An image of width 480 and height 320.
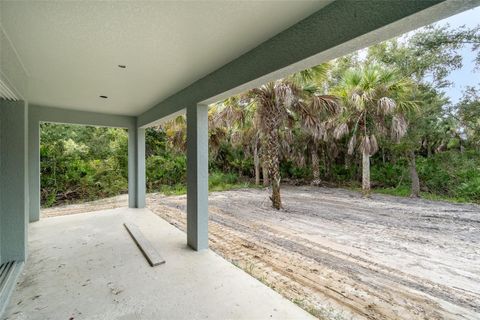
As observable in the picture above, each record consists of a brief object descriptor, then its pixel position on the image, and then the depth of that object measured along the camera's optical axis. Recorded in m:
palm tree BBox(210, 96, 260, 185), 5.83
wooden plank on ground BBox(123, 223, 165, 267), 2.83
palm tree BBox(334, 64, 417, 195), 6.67
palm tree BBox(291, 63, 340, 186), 5.18
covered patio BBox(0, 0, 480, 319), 1.64
